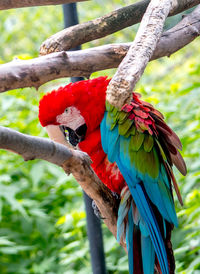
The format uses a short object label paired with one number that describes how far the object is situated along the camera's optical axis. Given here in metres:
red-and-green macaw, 3.27
